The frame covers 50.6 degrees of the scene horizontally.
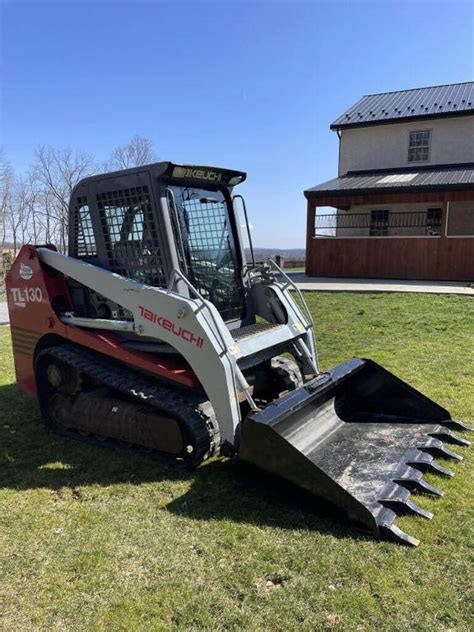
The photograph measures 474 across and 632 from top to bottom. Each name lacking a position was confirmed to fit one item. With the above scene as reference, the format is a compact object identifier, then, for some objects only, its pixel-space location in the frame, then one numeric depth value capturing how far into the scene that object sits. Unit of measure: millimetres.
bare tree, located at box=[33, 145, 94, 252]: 40000
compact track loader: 3631
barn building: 16031
